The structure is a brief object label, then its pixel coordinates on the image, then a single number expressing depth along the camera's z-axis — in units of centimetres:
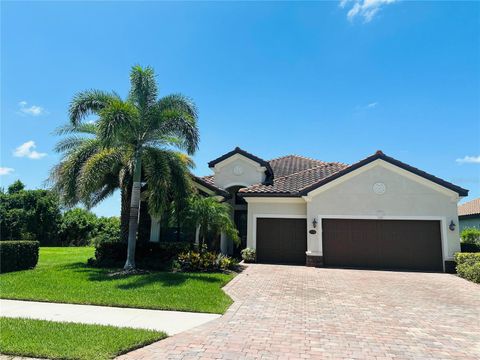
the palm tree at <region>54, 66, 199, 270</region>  1424
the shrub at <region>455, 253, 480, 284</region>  1380
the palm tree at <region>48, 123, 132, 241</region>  1423
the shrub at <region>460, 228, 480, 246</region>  2423
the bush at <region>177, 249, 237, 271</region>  1462
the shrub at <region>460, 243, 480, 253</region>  1741
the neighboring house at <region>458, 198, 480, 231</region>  3341
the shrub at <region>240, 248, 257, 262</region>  1842
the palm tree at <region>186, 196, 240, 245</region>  1513
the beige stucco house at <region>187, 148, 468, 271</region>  1708
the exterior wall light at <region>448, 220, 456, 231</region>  1674
